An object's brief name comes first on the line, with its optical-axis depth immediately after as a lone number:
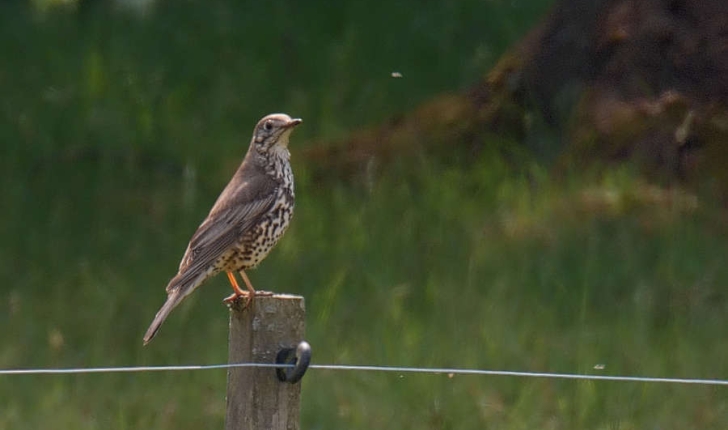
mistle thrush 11.30
